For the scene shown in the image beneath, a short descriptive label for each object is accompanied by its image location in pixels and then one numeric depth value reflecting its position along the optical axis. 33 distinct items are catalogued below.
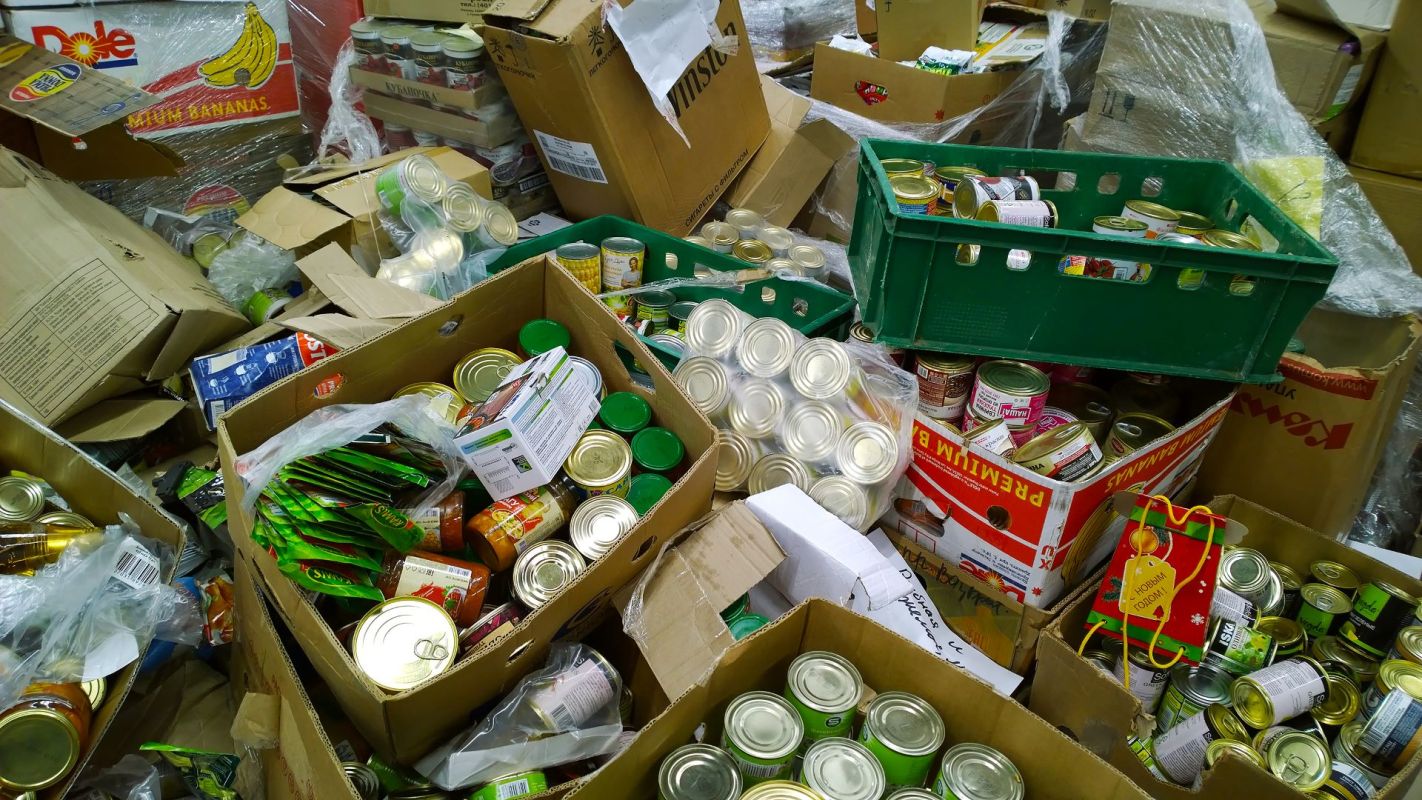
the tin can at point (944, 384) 1.79
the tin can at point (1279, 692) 1.54
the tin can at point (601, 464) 1.57
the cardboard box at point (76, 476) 1.62
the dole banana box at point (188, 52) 2.43
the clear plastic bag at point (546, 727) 1.24
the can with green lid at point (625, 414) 1.69
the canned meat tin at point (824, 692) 1.18
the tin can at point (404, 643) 1.24
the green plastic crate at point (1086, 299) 1.59
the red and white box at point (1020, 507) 1.58
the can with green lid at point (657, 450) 1.65
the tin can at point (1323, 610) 1.73
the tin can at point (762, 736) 1.12
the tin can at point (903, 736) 1.14
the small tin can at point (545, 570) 1.43
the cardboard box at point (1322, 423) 1.82
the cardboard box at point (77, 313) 1.80
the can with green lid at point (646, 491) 1.60
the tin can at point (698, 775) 1.08
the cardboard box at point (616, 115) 2.15
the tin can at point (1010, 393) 1.70
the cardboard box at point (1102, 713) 1.36
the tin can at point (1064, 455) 1.62
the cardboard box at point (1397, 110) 2.02
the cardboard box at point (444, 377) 1.22
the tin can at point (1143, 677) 1.60
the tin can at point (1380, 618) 1.68
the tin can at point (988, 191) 1.86
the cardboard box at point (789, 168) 2.74
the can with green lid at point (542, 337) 1.82
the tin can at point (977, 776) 1.12
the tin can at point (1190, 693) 1.61
